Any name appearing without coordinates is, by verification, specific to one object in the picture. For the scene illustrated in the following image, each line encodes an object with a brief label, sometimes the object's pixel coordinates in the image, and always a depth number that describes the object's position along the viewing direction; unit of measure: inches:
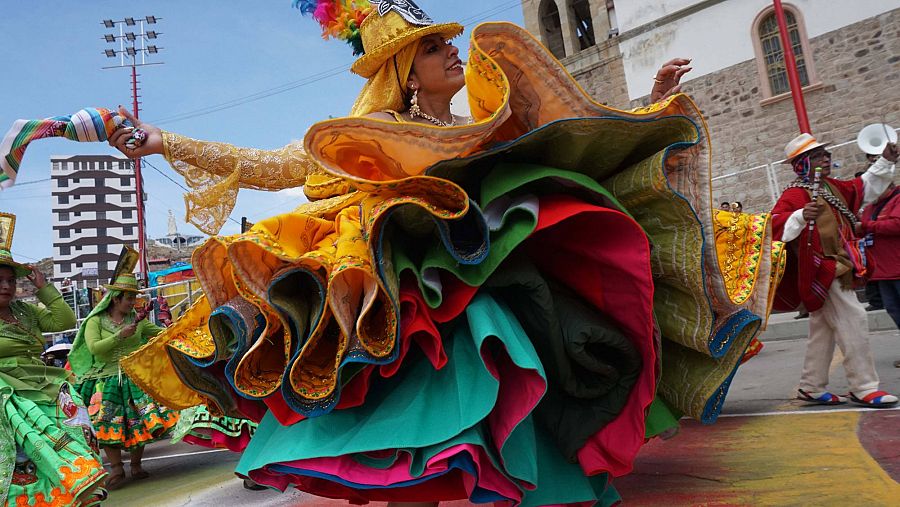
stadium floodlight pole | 885.7
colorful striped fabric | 81.7
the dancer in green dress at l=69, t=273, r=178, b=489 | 215.8
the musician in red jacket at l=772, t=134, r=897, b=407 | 151.8
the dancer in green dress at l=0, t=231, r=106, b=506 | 134.8
